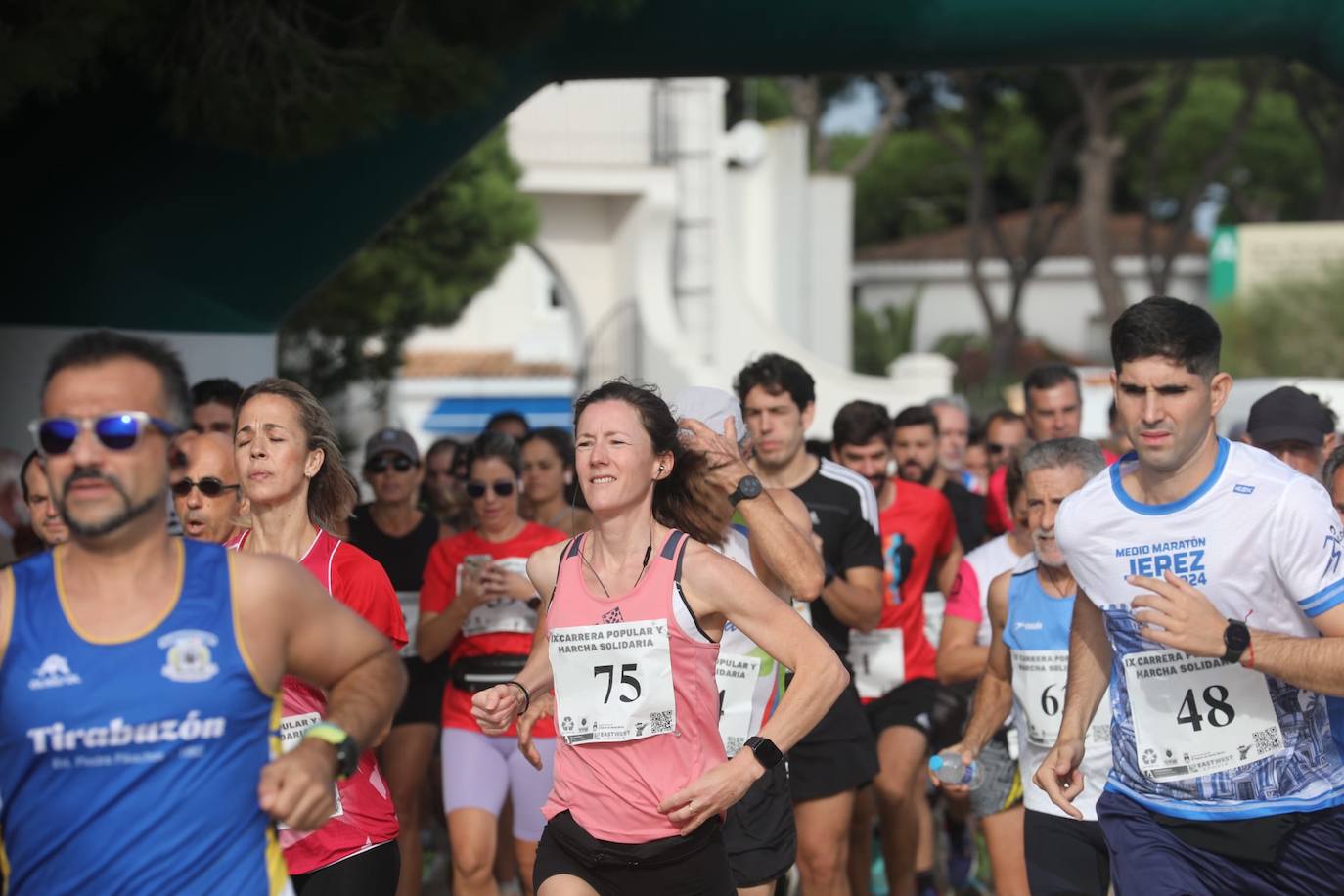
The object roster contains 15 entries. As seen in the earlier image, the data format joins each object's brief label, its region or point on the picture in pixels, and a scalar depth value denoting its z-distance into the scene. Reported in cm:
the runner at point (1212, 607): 862
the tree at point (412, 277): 3231
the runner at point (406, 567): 1480
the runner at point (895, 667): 1510
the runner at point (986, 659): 1310
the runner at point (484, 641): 1358
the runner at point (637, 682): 902
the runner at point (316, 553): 958
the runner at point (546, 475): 1681
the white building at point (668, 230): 4572
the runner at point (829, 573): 1308
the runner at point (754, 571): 1079
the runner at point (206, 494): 1087
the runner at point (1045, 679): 1150
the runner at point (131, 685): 633
